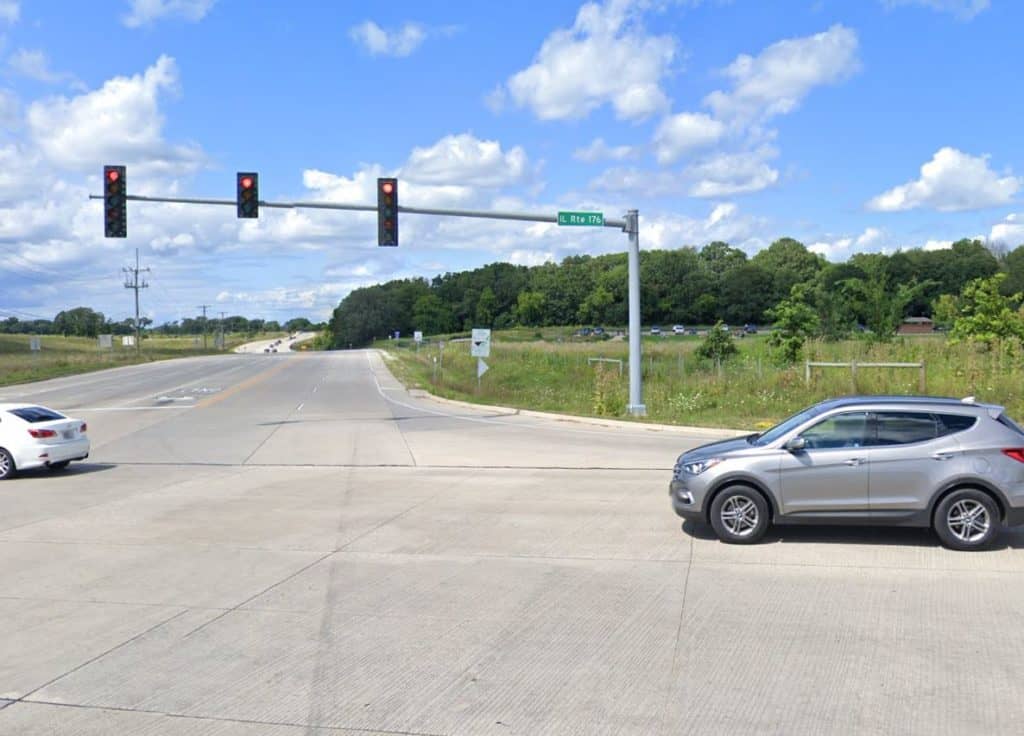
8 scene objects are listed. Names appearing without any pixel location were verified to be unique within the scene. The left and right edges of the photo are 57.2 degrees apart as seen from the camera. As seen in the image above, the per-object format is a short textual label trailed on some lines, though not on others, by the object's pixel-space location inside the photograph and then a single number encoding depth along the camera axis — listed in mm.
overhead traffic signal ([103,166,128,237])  23531
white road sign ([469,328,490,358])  33841
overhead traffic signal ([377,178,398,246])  24422
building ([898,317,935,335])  92381
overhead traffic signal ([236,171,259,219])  23844
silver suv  9320
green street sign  25016
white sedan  16547
